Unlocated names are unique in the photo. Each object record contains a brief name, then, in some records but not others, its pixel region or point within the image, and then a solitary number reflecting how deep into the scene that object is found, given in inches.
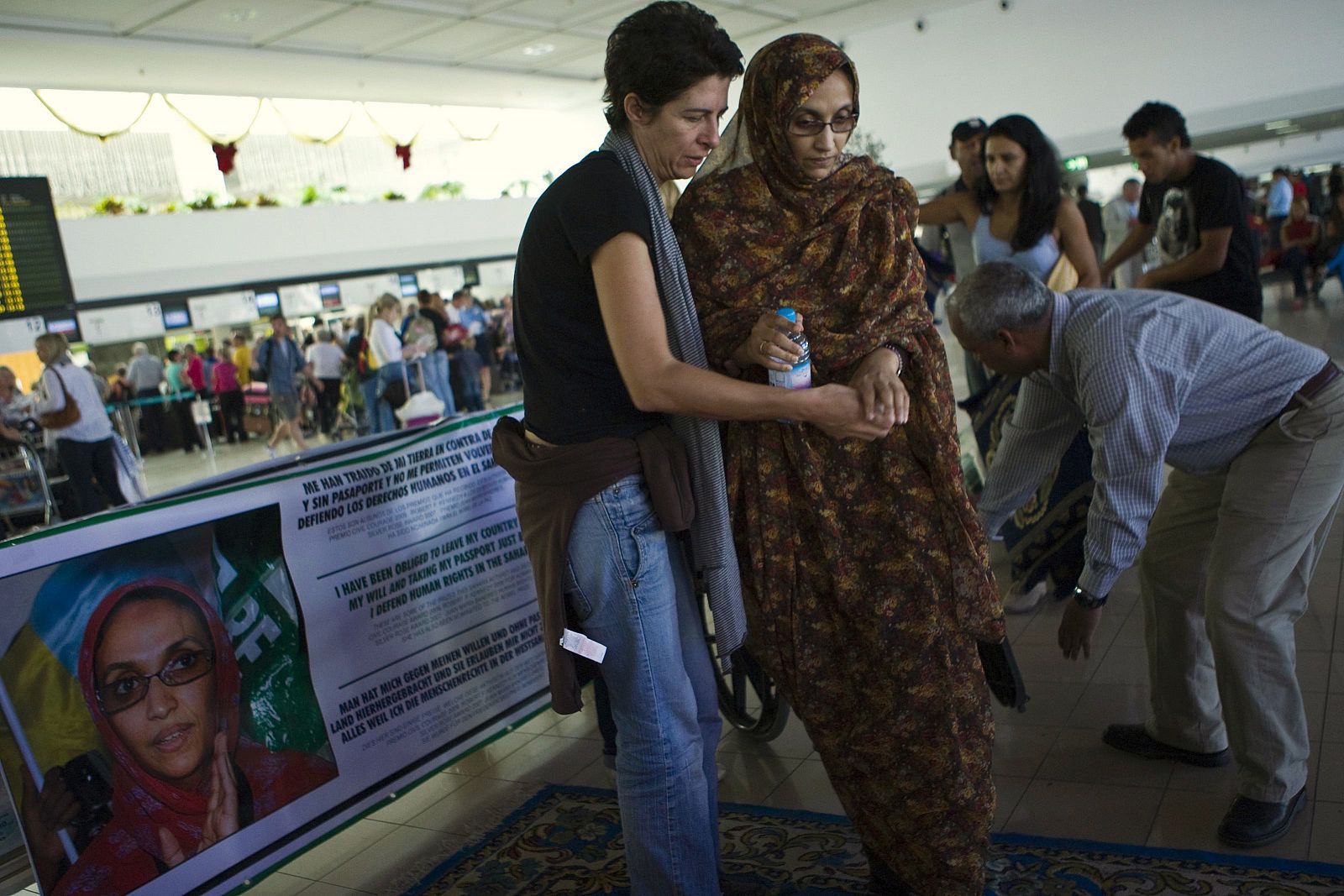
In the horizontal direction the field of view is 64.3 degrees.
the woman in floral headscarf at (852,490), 72.4
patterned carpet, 82.4
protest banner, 84.5
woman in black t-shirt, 67.0
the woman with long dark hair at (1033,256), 132.8
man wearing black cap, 169.2
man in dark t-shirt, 145.3
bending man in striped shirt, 82.4
